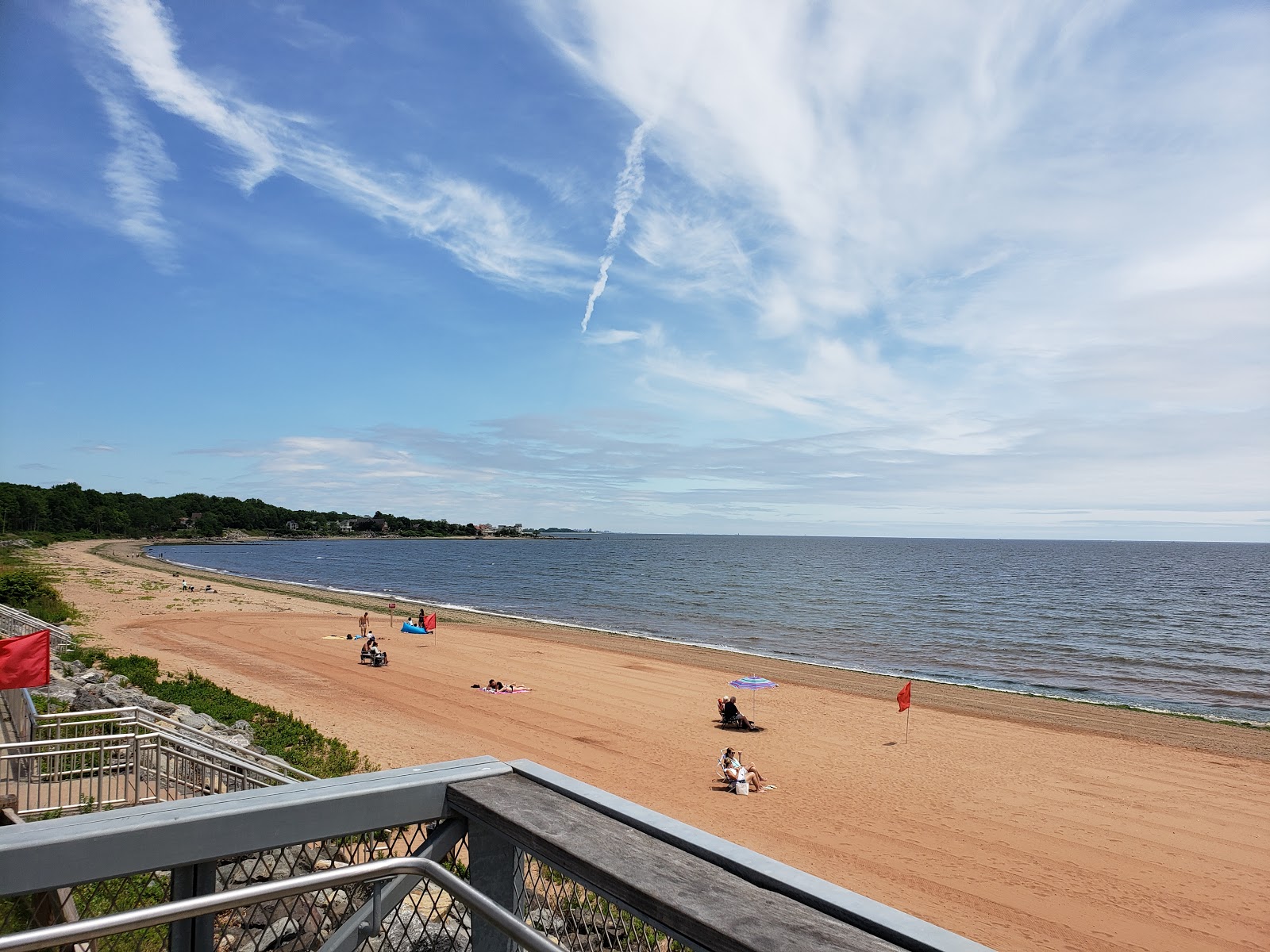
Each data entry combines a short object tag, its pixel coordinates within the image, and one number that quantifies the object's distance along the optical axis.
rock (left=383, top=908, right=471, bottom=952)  2.51
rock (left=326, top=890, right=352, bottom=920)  2.51
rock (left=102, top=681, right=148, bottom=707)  14.69
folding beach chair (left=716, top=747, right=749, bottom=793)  15.36
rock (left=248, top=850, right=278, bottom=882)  2.79
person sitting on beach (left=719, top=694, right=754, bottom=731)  20.73
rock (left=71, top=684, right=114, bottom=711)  14.44
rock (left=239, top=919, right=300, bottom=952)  2.75
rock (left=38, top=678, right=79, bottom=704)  15.39
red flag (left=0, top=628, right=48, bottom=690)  9.77
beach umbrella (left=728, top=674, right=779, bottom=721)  20.45
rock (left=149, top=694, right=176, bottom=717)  14.91
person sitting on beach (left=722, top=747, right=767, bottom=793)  15.50
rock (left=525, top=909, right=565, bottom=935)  3.20
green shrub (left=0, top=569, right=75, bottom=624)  29.05
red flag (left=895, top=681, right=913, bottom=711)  18.74
